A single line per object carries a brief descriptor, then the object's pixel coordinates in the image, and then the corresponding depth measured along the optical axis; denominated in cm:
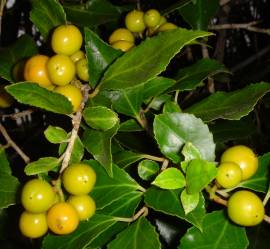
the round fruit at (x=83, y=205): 27
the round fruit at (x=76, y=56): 30
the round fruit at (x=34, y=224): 27
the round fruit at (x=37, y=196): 26
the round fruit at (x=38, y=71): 28
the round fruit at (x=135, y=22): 36
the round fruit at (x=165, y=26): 35
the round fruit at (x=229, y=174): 27
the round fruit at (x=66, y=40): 29
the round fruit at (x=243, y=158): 28
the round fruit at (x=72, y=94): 28
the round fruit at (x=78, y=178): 27
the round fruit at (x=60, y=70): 28
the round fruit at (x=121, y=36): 34
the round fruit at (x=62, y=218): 26
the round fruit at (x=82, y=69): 30
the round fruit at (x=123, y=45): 32
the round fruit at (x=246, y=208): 27
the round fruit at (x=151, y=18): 35
